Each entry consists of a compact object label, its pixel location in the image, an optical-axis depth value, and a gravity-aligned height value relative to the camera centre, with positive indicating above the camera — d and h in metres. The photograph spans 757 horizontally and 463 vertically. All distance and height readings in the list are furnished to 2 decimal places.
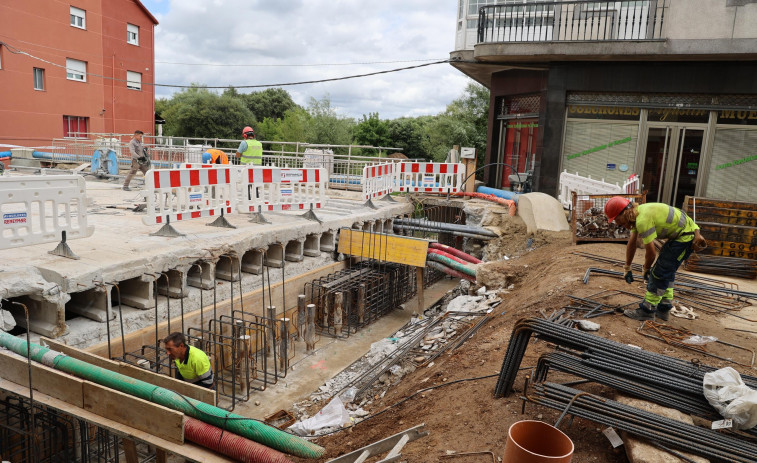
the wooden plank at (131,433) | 4.38 -2.54
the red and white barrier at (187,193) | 8.66 -0.91
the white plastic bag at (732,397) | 3.67 -1.66
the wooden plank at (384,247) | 12.68 -2.31
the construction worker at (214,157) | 12.29 -0.31
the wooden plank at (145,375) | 5.00 -2.34
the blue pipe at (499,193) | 15.59 -1.10
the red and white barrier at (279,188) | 10.49 -0.88
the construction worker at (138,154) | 13.41 -0.36
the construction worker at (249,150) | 11.84 -0.09
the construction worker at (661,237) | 6.10 -0.86
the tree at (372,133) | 49.03 +1.78
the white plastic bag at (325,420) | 6.74 -3.55
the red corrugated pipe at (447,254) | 12.45 -2.39
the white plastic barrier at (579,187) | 12.09 -0.60
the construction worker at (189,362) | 5.79 -2.50
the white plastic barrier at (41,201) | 6.58 -0.86
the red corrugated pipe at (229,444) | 4.24 -2.49
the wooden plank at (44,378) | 4.85 -2.33
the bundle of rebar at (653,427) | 3.56 -1.87
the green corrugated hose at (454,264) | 12.05 -2.55
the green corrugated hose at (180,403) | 4.37 -2.32
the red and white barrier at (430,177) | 16.58 -0.71
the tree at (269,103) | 60.81 +5.20
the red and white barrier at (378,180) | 14.22 -0.80
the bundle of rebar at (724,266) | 9.23 -1.72
